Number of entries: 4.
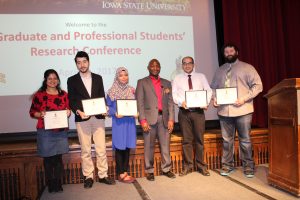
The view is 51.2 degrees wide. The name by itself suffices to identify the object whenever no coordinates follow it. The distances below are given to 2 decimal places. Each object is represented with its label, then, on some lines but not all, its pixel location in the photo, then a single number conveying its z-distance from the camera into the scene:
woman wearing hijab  3.38
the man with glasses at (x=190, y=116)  3.60
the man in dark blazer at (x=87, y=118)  3.27
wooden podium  2.72
